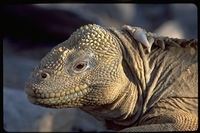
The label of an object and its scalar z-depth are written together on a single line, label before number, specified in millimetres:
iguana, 7133
